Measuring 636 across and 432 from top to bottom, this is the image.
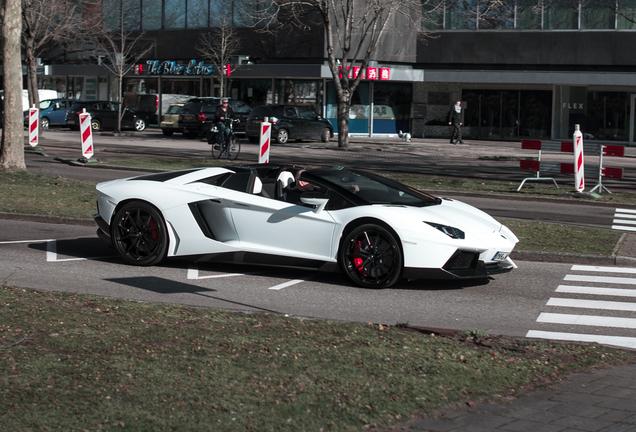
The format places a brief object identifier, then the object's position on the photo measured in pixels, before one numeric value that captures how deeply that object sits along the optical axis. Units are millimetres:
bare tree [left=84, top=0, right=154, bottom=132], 43781
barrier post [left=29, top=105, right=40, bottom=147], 25381
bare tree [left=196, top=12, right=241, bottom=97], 39662
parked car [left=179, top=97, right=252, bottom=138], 34062
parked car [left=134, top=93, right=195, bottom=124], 42875
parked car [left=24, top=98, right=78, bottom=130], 41125
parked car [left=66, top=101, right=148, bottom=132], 38906
